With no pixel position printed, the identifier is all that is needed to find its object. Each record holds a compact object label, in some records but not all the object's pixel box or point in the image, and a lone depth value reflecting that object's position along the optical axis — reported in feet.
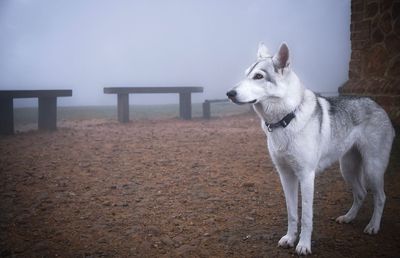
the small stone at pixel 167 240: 9.37
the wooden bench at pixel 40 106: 26.27
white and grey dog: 8.68
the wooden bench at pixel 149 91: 35.01
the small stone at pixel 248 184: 14.26
